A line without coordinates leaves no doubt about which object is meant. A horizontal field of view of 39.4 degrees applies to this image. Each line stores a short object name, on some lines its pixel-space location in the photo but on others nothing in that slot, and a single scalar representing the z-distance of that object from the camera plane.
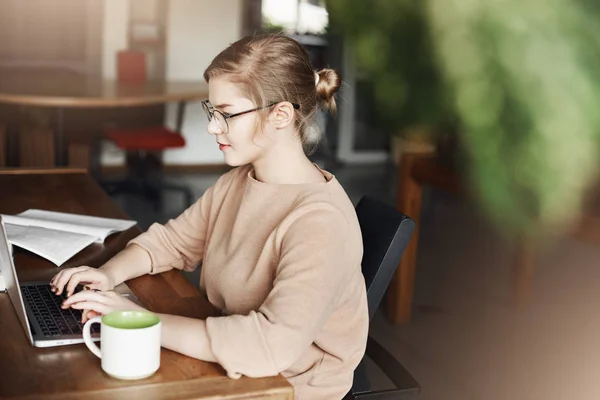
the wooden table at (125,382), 1.03
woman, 1.16
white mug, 1.02
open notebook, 1.60
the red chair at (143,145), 4.32
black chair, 1.47
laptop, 1.17
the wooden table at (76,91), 3.89
